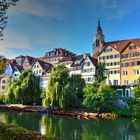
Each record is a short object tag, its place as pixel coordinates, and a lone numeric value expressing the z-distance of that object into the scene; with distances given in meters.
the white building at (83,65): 41.39
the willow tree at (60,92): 28.18
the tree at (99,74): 36.83
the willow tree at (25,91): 32.44
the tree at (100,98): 27.81
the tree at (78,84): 31.80
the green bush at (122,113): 26.97
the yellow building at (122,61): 37.20
